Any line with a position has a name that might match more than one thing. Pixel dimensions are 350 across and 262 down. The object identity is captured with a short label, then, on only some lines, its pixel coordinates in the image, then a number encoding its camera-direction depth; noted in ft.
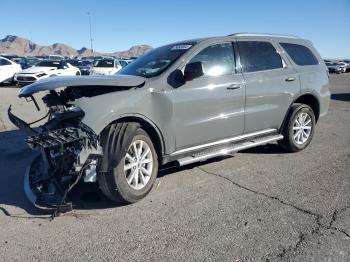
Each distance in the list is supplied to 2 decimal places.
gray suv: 14.07
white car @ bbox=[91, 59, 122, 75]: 72.64
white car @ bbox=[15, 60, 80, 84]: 66.03
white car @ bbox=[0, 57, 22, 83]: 68.41
